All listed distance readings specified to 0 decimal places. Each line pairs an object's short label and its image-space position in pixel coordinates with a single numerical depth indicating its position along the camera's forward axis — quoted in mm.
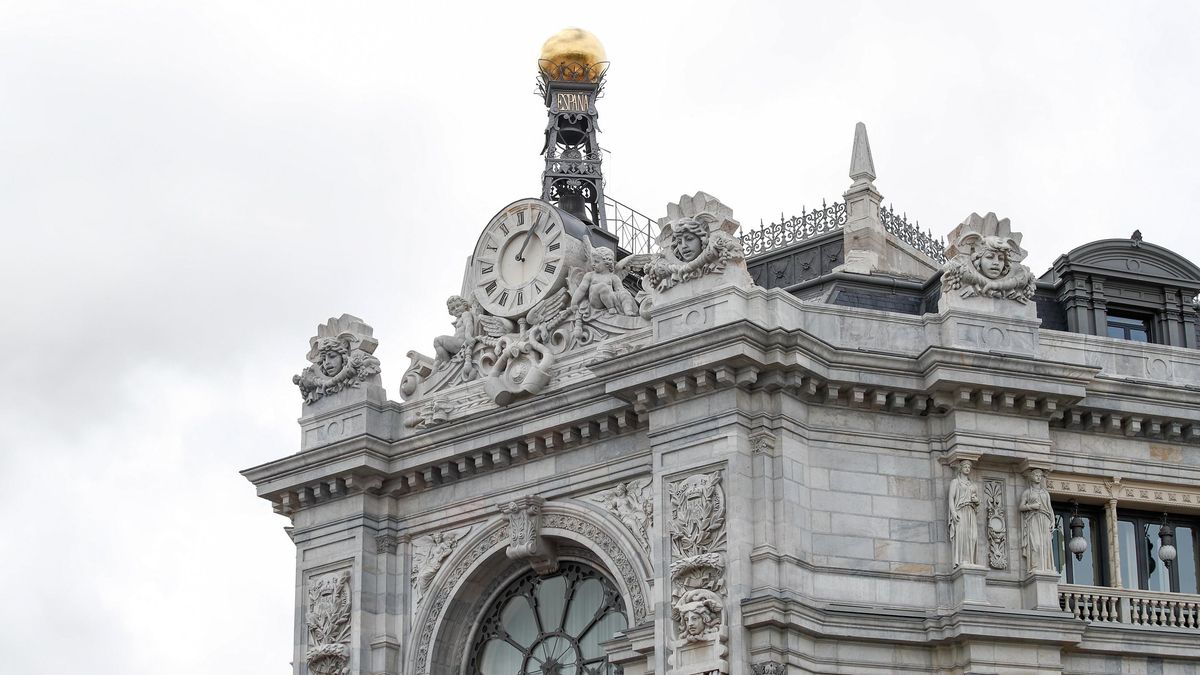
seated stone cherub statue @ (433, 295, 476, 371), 48969
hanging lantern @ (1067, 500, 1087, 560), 45469
